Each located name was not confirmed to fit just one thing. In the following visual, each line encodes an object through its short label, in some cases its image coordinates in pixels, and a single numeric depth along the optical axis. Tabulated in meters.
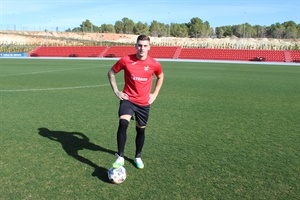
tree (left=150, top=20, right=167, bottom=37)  147.50
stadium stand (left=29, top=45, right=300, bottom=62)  45.59
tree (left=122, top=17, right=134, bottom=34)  150.38
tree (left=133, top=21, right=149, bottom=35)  147.66
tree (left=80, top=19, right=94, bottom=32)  151.50
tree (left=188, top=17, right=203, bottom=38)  142.88
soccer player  5.03
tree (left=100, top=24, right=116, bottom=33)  151.38
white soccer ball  4.66
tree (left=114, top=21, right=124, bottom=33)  153.25
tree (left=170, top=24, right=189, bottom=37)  139.62
